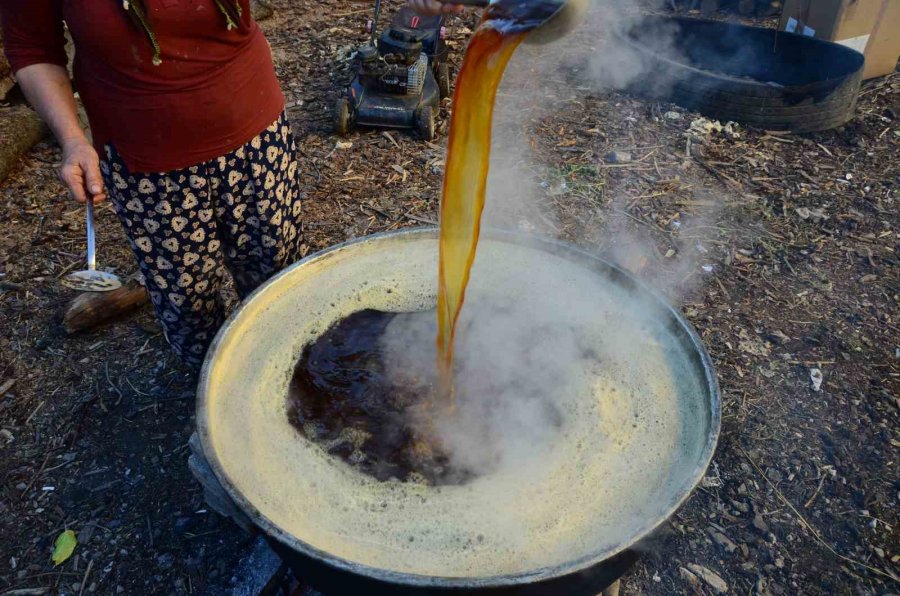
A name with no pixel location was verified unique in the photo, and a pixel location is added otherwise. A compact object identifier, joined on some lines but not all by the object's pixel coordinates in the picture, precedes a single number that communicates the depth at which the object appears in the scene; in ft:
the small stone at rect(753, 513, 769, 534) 8.16
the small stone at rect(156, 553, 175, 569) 7.86
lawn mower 15.11
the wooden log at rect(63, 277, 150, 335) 10.43
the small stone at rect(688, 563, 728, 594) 7.64
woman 6.00
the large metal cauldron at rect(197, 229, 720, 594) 4.97
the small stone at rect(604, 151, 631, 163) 15.03
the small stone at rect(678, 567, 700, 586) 7.70
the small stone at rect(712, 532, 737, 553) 7.99
